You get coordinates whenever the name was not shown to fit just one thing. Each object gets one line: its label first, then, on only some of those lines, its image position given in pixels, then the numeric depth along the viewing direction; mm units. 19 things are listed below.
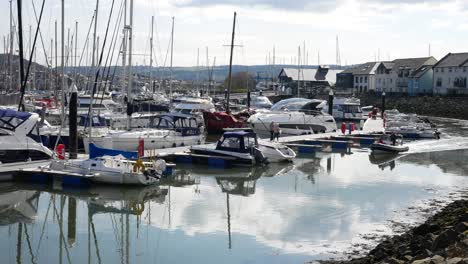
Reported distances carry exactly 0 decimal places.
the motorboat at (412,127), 47844
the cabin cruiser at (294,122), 48672
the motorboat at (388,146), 37688
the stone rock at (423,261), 11723
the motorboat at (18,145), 24672
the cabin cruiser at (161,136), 31462
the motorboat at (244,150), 30547
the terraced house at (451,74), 93275
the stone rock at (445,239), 13445
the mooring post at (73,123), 27156
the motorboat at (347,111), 64125
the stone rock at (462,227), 14545
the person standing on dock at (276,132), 40469
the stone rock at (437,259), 11586
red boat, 48188
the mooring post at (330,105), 58012
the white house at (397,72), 103688
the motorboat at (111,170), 24172
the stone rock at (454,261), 11203
